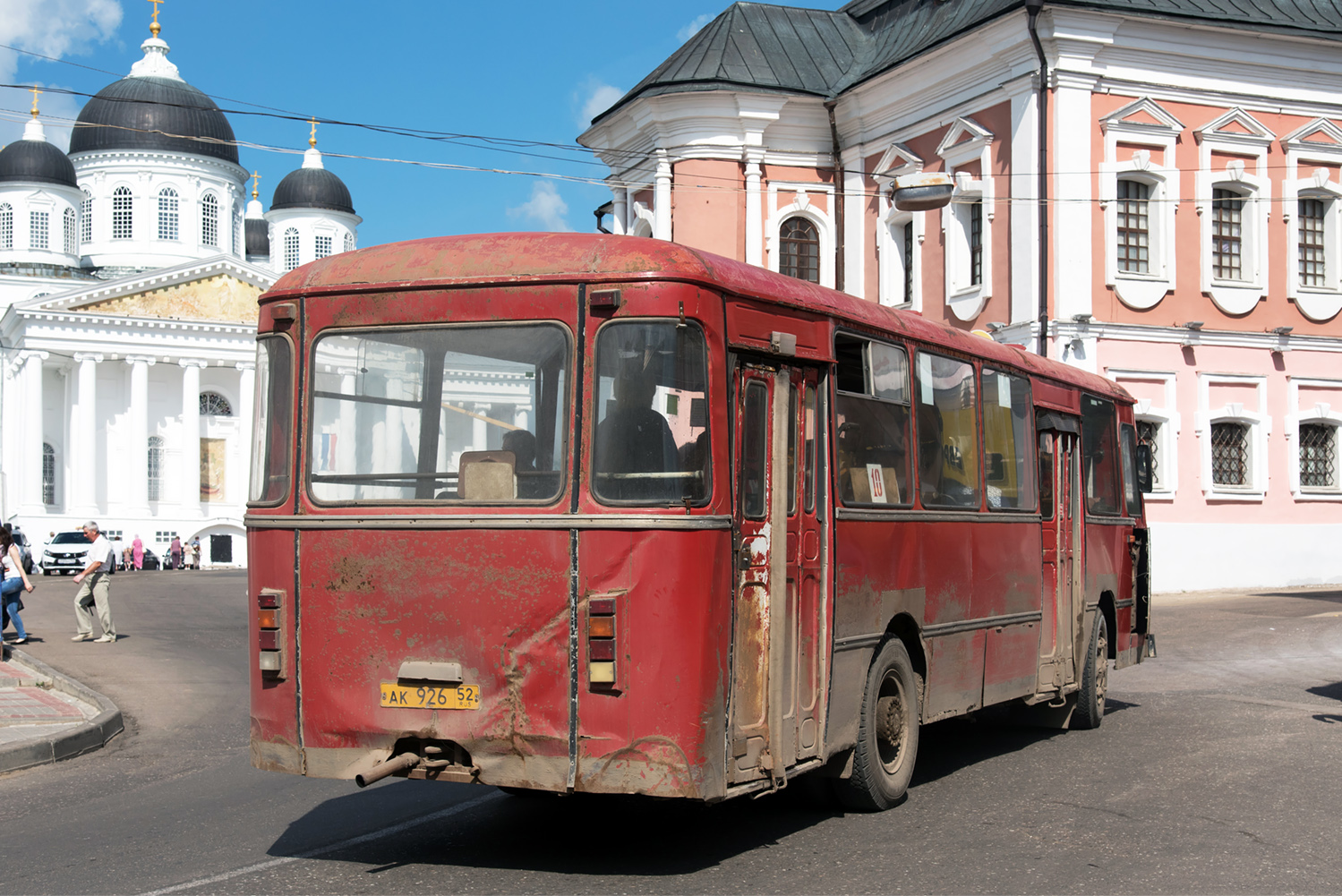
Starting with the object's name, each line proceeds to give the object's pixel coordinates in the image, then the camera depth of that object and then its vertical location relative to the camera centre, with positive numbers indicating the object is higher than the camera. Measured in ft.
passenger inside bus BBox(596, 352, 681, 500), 21.84 +0.97
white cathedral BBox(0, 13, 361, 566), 238.89 +30.79
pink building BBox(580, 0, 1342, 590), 100.12 +19.88
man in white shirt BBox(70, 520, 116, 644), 72.18 -3.81
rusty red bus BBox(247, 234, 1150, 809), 21.65 -0.17
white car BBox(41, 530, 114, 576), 182.09 -5.65
